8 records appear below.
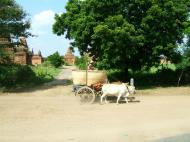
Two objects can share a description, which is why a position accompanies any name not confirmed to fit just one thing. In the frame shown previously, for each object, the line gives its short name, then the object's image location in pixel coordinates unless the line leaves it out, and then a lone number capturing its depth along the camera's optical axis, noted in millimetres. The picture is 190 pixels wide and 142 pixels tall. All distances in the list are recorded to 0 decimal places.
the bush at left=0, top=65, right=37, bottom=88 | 29719
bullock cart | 20953
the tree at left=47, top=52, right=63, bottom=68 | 77612
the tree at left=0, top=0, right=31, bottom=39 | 27641
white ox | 20484
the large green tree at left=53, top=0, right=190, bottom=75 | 26609
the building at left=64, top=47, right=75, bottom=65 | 109081
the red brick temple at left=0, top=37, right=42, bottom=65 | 27531
